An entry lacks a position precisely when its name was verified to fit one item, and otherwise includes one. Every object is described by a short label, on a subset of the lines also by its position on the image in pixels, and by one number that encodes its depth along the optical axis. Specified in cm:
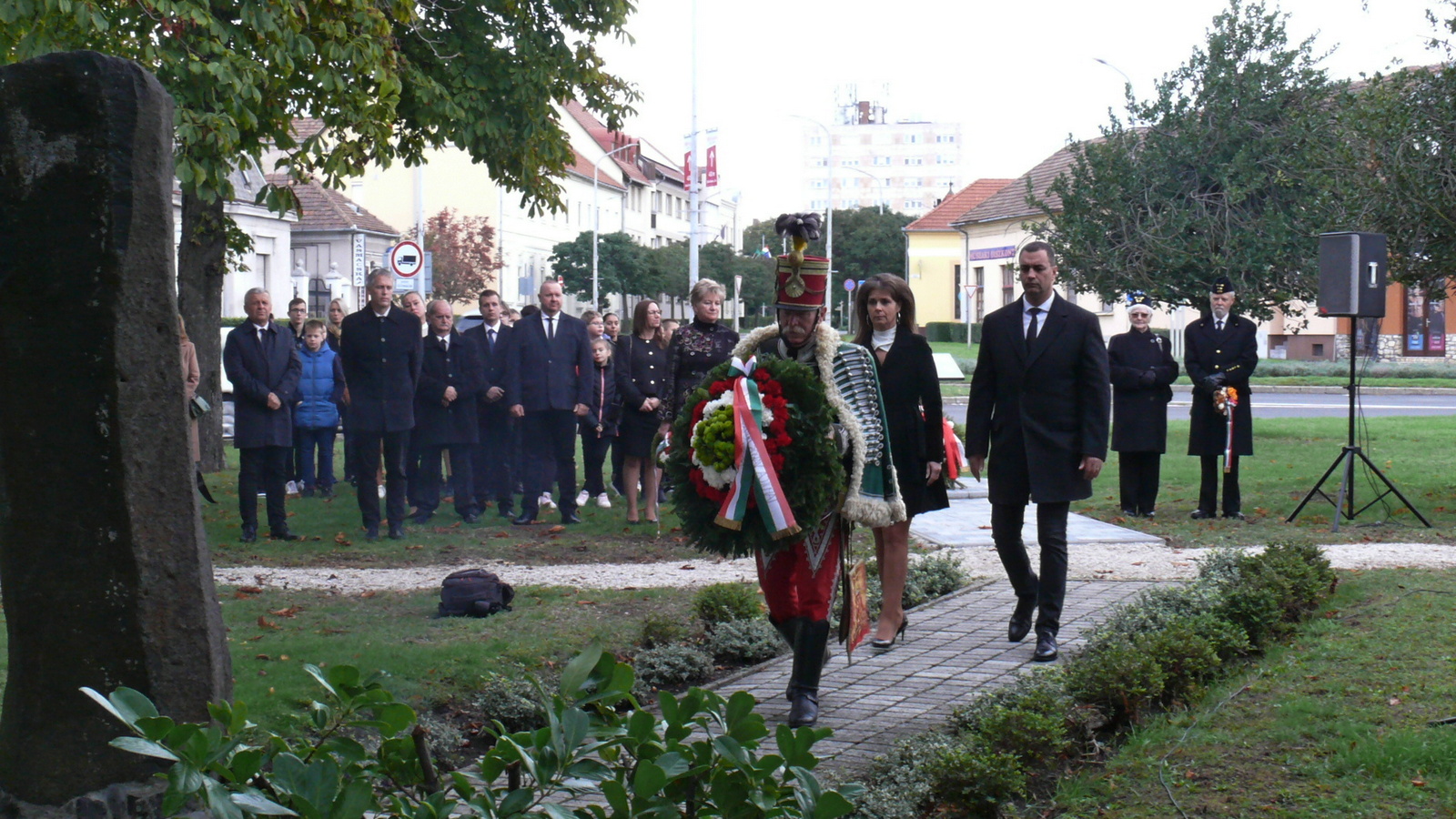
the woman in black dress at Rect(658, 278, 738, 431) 1048
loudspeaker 1213
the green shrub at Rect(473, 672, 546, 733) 599
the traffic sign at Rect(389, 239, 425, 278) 2284
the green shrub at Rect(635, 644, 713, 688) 678
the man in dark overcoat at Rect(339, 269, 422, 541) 1189
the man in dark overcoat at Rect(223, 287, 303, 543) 1188
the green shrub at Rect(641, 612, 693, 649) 728
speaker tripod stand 1211
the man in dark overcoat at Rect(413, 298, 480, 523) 1288
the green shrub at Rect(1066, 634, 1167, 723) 566
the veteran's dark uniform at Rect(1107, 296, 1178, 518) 1316
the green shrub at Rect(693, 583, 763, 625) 776
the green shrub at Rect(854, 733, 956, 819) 446
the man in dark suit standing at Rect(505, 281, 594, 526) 1296
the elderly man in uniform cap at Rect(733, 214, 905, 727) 598
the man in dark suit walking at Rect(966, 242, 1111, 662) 728
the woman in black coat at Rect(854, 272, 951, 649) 738
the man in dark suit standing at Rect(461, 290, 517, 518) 1320
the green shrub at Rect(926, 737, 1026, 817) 458
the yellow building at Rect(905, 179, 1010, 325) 8500
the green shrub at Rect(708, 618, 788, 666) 738
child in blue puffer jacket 1424
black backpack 823
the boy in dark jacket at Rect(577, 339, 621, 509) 1373
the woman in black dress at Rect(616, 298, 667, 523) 1277
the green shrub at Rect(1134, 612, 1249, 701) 601
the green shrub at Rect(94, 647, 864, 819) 281
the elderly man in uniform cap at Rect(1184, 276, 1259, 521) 1282
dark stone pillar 412
